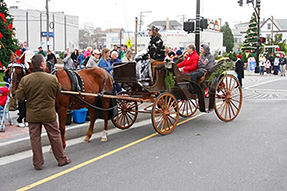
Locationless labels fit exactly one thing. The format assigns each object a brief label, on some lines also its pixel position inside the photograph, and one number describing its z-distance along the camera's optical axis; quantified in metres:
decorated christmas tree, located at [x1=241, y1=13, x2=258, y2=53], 50.92
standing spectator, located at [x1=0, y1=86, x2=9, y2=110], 8.18
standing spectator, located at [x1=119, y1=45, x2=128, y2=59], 16.87
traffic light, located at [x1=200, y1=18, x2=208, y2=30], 14.06
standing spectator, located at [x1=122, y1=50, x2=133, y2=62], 11.59
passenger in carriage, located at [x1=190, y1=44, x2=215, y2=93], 9.20
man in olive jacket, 5.45
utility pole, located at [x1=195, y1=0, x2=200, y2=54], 14.12
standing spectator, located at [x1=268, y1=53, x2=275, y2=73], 33.09
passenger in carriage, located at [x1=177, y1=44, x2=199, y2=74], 8.96
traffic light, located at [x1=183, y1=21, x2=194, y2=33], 14.13
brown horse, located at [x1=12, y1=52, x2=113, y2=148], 6.33
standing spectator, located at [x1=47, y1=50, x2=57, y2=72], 6.31
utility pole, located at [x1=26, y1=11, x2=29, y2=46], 73.25
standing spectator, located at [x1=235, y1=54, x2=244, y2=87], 18.33
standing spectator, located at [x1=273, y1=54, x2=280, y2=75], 30.78
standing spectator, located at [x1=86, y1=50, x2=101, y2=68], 9.86
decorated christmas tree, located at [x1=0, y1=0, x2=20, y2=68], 17.56
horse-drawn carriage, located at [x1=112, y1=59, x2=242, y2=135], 7.95
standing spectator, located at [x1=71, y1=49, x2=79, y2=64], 19.51
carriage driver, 8.09
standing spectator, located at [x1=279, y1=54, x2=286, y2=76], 29.68
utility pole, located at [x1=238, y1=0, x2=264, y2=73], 24.67
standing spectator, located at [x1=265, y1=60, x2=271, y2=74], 32.35
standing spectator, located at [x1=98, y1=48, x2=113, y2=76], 9.65
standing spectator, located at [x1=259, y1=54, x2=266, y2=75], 30.09
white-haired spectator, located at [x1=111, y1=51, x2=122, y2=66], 10.98
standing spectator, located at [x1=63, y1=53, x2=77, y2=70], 12.61
